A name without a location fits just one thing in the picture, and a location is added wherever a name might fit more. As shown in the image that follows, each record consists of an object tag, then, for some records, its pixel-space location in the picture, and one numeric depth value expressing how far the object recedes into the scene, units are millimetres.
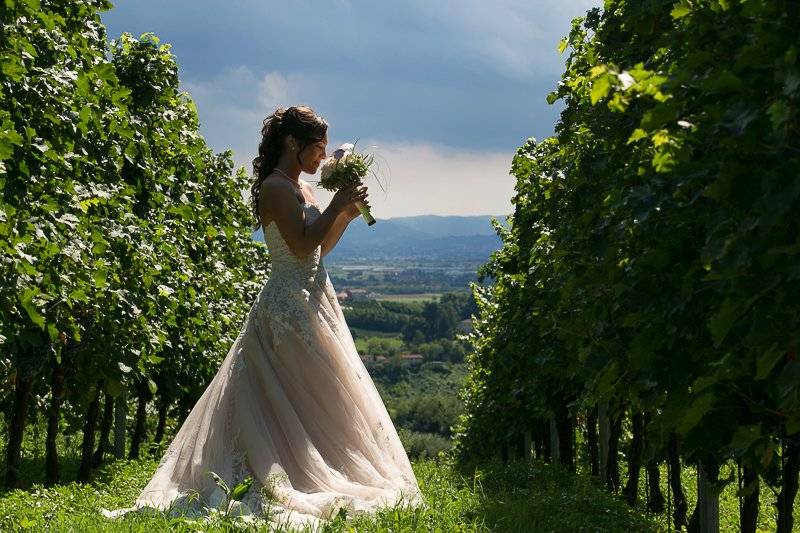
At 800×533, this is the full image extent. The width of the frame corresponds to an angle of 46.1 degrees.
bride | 6301
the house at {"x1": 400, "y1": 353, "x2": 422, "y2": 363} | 141250
